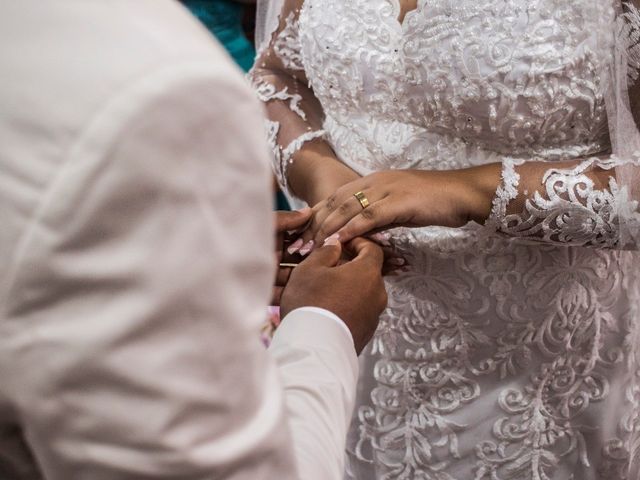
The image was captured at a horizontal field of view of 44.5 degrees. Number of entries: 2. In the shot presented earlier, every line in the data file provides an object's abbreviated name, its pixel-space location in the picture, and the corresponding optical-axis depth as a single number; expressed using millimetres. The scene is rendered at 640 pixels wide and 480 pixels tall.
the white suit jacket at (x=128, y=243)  391
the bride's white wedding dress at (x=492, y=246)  1062
